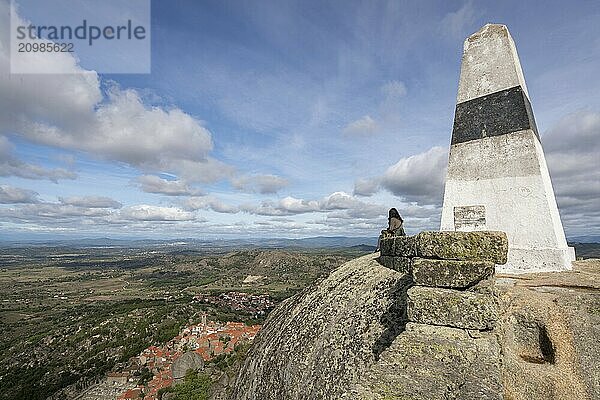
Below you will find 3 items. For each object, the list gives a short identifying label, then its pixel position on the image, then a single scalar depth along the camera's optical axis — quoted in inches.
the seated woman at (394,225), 256.1
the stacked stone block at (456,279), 131.4
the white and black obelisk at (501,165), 278.8
